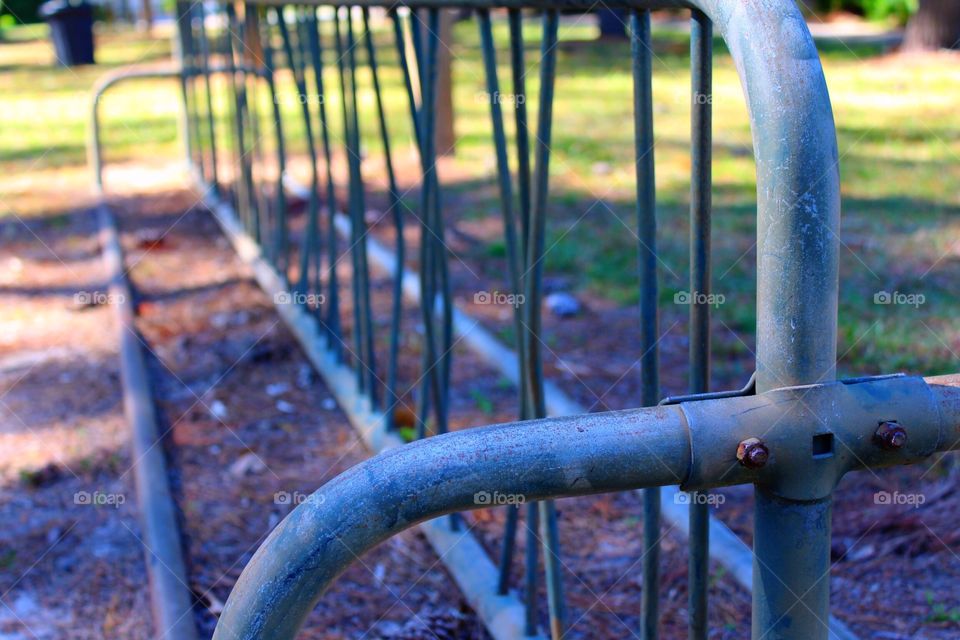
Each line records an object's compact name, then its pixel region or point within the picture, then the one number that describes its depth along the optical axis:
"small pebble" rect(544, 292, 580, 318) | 3.90
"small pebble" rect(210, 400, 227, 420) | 3.29
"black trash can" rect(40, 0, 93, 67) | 13.36
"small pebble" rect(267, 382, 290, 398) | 3.47
